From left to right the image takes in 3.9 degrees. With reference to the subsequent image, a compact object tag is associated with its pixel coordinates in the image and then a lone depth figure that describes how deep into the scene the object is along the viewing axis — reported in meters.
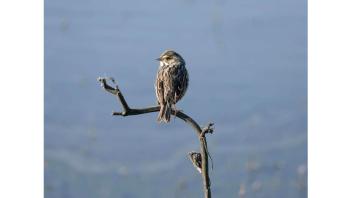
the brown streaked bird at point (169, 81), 8.28
